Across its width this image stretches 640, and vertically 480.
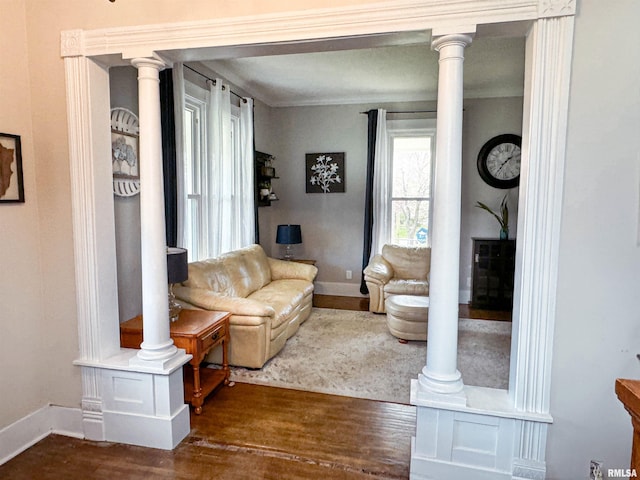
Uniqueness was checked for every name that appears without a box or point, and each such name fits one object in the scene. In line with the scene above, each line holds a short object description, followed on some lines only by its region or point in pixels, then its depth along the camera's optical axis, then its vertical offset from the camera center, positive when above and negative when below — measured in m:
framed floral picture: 5.81 +0.47
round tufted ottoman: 3.90 -1.15
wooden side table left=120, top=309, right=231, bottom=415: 2.57 -0.93
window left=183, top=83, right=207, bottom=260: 3.84 +0.37
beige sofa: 3.22 -0.93
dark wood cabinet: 5.11 -0.90
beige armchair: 4.73 -0.90
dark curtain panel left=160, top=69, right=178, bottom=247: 3.22 +0.41
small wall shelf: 5.28 +0.36
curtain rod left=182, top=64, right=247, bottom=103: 3.68 +1.27
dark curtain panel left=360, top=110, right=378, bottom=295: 5.50 +0.23
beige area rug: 3.09 -1.40
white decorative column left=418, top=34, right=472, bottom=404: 1.83 -0.14
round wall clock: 5.29 +0.59
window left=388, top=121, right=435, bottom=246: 5.54 +0.29
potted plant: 5.23 -0.15
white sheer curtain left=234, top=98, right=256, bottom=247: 4.66 +0.30
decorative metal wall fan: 2.62 +0.35
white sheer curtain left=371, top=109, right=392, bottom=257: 5.50 +0.22
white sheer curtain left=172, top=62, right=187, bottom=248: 3.32 +0.53
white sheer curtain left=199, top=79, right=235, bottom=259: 3.97 +0.31
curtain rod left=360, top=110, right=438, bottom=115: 5.42 +1.30
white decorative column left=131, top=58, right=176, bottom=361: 2.17 -0.11
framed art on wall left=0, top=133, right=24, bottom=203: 2.12 +0.18
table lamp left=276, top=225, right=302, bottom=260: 5.55 -0.44
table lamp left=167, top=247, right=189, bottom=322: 2.70 -0.46
